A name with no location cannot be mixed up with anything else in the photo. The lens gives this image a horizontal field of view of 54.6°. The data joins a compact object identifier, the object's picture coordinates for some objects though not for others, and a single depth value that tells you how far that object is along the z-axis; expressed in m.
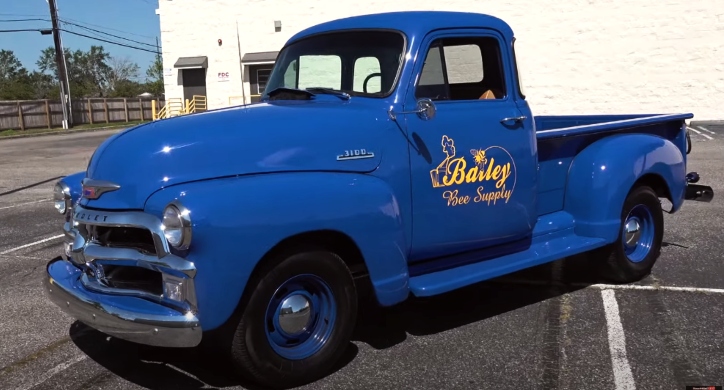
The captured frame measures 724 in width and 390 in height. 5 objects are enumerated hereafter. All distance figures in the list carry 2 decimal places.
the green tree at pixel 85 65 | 82.31
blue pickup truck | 3.35
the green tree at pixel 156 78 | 68.06
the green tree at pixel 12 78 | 50.06
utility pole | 32.19
